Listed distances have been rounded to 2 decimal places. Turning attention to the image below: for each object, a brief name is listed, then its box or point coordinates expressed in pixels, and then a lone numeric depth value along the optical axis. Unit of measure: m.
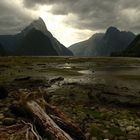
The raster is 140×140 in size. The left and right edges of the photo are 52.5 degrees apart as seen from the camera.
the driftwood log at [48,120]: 5.57
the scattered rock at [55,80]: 19.82
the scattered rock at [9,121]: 6.84
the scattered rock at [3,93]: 11.62
